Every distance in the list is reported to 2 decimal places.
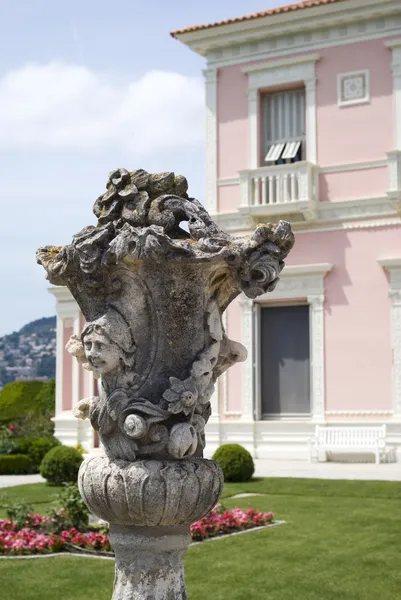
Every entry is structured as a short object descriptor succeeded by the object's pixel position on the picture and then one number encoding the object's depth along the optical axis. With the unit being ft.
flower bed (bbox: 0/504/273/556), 27.81
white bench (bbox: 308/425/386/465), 56.70
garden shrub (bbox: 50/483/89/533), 29.71
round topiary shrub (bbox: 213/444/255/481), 47.73
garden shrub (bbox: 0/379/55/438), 96.32
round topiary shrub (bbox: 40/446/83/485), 50.14
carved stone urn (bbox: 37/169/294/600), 11.25
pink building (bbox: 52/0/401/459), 60.59
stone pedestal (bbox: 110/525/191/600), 11.30
